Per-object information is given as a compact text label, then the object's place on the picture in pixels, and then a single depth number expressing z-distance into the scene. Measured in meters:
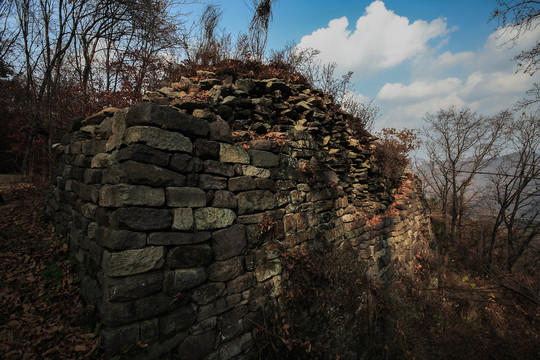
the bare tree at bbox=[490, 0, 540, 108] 4.56
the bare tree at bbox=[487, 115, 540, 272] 9.90
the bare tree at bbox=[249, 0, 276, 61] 6.26
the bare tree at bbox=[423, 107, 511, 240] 12.01
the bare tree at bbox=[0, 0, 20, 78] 7.06
